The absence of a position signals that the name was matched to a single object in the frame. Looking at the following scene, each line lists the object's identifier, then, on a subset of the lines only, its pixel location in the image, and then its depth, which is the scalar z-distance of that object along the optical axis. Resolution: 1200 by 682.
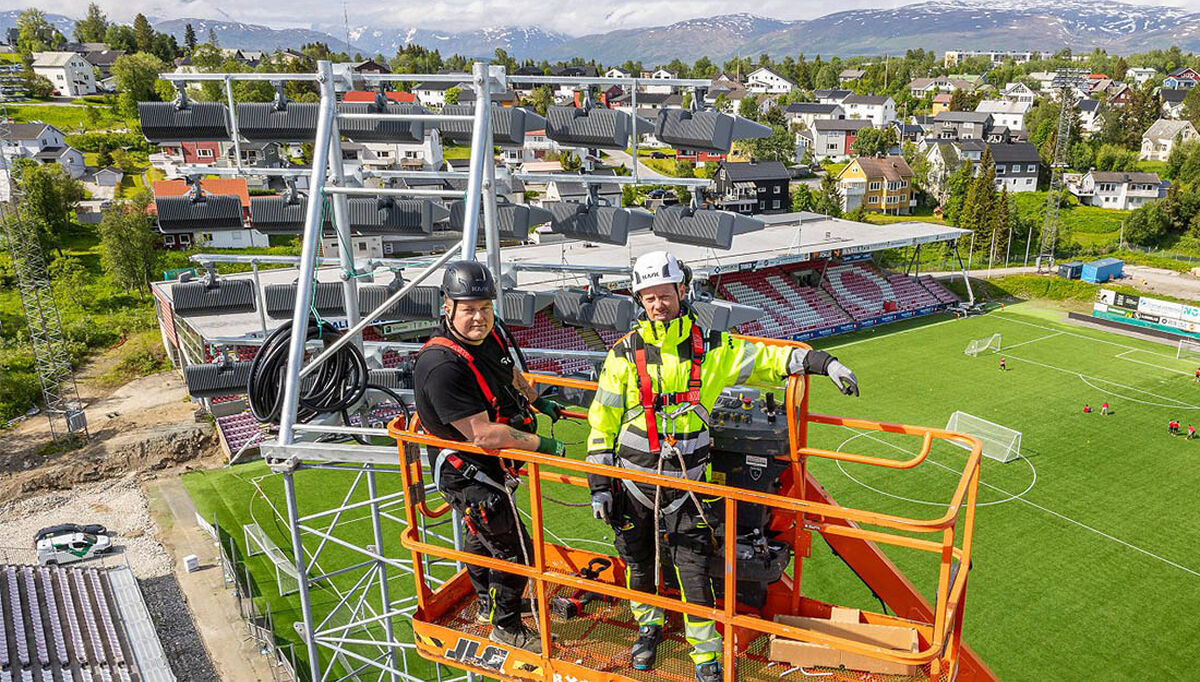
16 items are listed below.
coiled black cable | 7.93
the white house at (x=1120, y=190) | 63.19
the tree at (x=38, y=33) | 98.56
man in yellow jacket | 5.26
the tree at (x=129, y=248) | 38.81
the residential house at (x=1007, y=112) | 95.25
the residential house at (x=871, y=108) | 101.38
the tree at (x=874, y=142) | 73.81
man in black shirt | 5.40
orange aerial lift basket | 4.82
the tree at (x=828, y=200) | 59.31
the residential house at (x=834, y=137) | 80.50
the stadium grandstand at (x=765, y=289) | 27.56
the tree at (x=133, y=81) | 64.81
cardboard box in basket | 5.30
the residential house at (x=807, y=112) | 91.80
